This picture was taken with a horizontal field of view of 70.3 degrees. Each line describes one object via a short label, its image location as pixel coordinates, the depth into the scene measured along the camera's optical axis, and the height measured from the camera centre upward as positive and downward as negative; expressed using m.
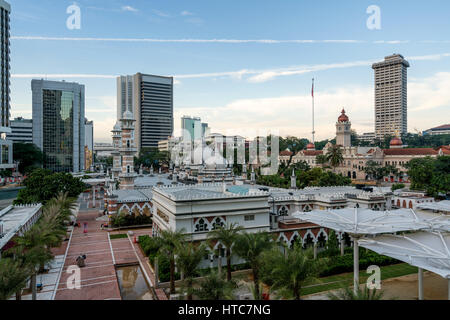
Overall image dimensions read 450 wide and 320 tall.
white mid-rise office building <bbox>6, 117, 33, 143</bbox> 122.73 +9.64
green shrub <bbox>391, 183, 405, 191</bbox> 65.19 -6.00
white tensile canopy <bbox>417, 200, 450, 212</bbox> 31.62 -4.90
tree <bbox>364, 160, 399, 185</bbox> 85.69 -3.62
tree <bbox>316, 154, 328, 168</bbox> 92.84 -0.62
